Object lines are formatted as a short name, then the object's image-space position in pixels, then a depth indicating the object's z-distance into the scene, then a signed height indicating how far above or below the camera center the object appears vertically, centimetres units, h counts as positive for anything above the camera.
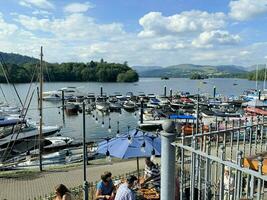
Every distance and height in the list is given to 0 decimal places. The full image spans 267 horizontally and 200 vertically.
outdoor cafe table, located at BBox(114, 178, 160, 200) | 624 -326
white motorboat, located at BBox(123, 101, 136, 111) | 4344 -451
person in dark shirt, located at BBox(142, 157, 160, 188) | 673 -289
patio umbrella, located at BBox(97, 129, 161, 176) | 774 -232
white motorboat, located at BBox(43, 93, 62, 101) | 5443 -350
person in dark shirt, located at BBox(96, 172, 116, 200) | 608 -299
